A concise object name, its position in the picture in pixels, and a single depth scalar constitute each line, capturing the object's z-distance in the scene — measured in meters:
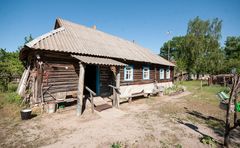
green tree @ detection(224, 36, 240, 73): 47.31
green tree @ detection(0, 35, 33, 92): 12.34
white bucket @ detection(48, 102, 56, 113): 6.86
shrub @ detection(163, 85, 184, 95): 13.71
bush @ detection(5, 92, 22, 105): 8.52
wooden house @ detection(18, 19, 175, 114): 7.11
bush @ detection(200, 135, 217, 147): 4.29
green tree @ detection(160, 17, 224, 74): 30.25
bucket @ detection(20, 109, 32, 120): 6.00
